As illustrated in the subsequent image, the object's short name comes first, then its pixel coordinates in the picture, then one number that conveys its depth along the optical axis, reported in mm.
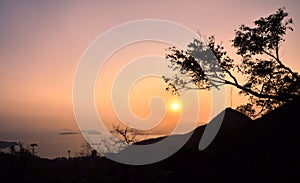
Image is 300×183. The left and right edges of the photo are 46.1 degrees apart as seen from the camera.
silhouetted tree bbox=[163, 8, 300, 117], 23562
